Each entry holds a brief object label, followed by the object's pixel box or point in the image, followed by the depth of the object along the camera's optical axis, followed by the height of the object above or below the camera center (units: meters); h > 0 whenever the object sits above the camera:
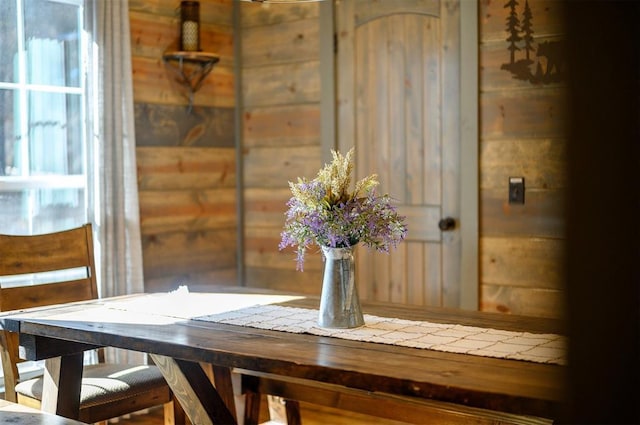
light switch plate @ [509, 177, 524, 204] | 3.96 -0.07
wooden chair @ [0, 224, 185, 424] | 3.03 -0.59
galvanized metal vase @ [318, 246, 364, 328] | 2.60 -0.33
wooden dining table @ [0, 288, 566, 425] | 2.01 -0.46
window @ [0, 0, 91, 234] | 3.82 +0.28
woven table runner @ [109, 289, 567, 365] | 2.34 -0.45
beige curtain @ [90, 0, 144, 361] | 4.10 +0.09
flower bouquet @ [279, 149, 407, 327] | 2.56 -0.15
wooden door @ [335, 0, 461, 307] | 4.17 +0.25
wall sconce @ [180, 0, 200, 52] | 4.48 +0.77
